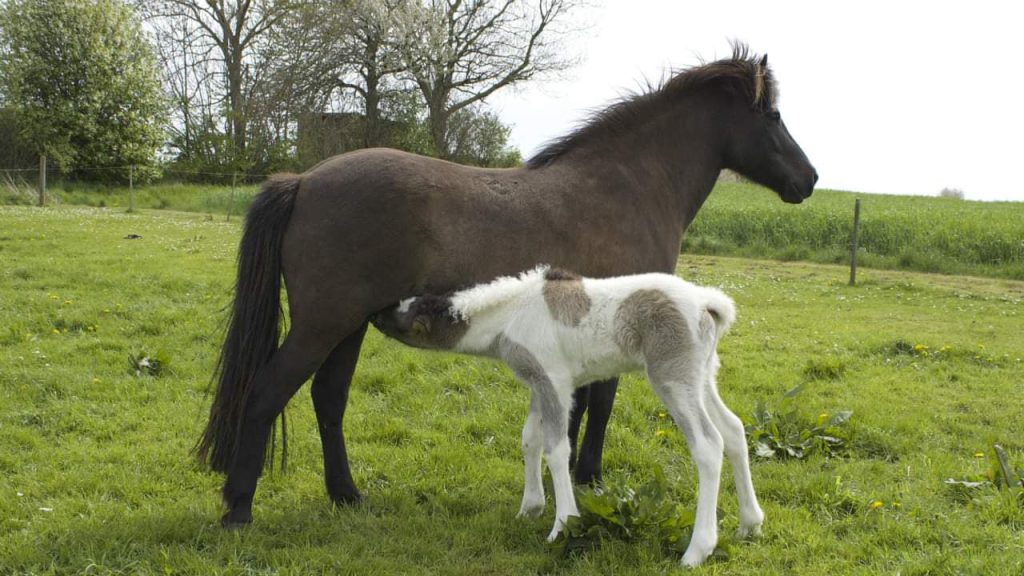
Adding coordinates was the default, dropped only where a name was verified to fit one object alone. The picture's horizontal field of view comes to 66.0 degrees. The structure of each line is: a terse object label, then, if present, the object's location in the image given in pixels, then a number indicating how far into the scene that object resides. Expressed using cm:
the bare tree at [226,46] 3253
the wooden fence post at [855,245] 1526
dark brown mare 418
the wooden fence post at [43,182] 2236
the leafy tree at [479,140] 3039
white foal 389
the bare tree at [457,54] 2934
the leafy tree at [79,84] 2714
